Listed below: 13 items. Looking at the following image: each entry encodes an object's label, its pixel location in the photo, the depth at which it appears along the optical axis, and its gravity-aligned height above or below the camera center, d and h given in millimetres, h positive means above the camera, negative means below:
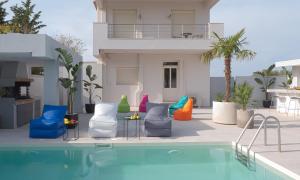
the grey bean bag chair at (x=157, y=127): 12023 -1403
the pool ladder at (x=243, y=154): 9055 -1948
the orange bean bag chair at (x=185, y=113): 16656 -1233
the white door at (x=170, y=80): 24562 +663
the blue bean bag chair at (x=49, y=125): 11672 -1292
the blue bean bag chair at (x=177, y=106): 17770 -947
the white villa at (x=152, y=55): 23875 +2488
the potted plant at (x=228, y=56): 15109 +1553
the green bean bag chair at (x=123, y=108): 19203 -1126
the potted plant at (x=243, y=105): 13977 -699
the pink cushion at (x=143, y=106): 19078 -1002
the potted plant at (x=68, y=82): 13844 +296
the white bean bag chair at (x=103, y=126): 11758 -1338
